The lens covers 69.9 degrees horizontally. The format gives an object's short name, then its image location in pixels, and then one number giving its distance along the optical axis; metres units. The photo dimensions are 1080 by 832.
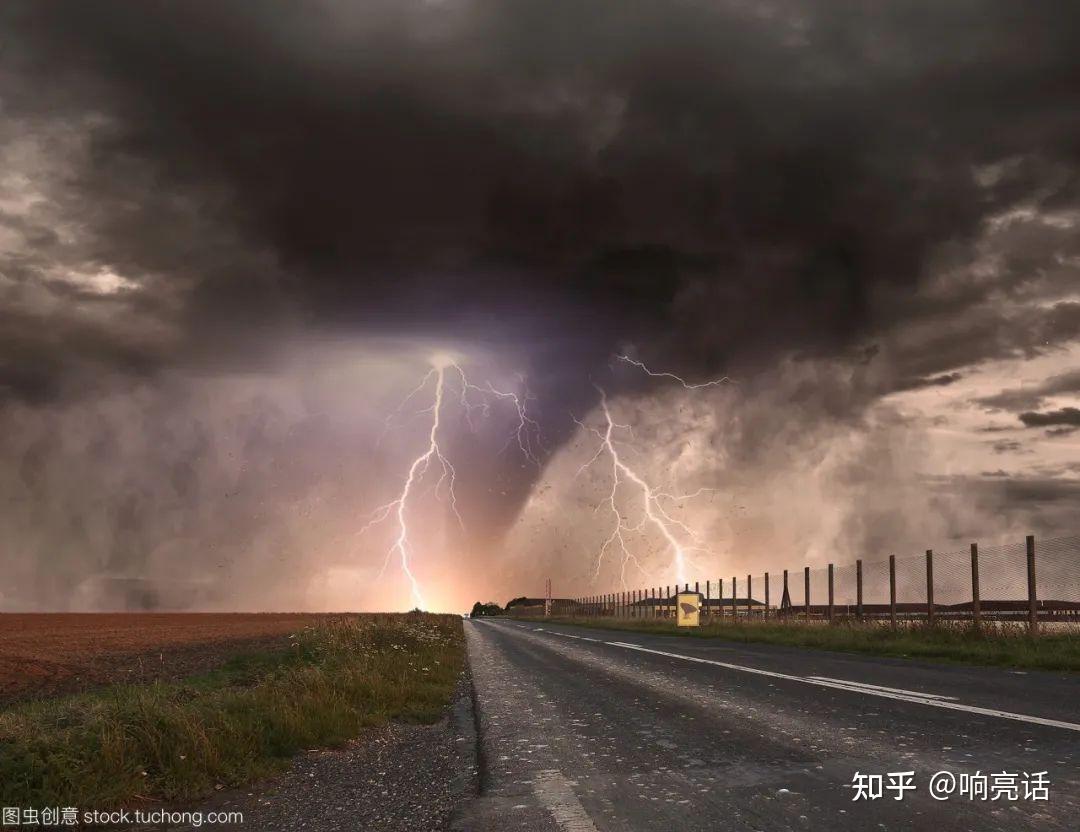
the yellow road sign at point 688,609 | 35.43
